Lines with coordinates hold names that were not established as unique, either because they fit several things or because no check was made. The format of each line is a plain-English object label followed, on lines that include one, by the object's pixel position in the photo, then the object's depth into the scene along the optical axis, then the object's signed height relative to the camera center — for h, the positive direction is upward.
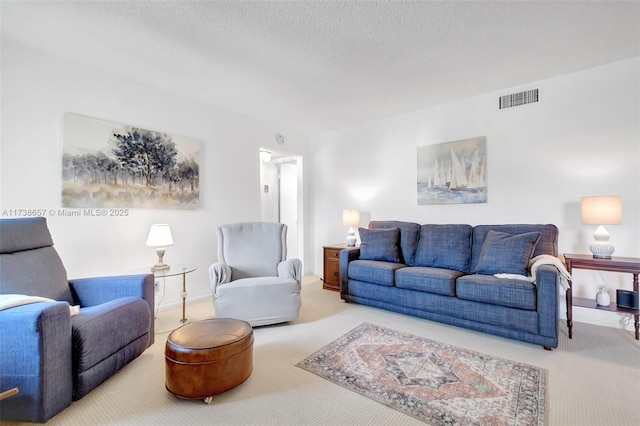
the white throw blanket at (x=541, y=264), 2.42 -0.46
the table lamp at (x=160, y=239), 2.83 -0.20
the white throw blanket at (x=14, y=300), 1.53 -0.43
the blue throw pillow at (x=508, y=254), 2.66 -0.35
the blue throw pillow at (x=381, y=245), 3.54 -0.34
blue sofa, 2.38 -0.58
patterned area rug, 1.59 -1.07
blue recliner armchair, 1.46 -0.62
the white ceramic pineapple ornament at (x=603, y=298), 2.58 -0.74
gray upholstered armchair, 2.67 -0.60
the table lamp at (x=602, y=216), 2.49 -0.01
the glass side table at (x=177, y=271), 2.66 -0.49
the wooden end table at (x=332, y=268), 4.15 -0.72
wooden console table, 2.38 -0.44
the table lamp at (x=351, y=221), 4.21 -0.05
